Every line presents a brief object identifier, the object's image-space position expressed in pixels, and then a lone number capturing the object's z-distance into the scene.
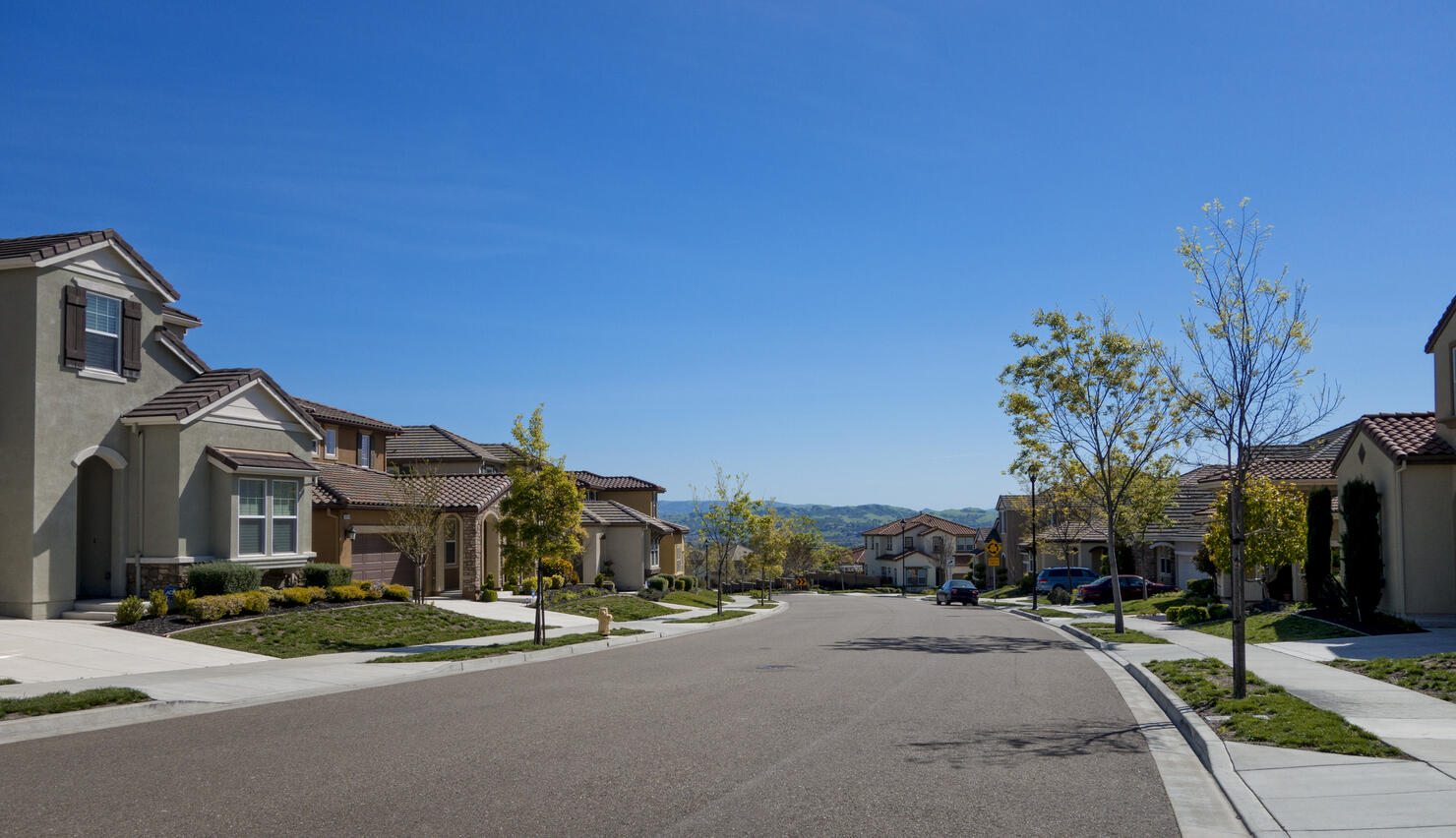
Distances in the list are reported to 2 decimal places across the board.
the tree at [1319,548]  26.33
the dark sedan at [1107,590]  43.99
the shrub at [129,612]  20.41
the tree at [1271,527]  26.42
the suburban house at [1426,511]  22.08
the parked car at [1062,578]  53.22
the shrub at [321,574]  25.95
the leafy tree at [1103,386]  27.20
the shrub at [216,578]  22.47
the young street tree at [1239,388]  13.04
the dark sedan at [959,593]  51.62
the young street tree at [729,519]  42.66
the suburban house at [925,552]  108.62
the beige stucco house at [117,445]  21.42
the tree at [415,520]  29.62
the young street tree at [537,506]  23.19
